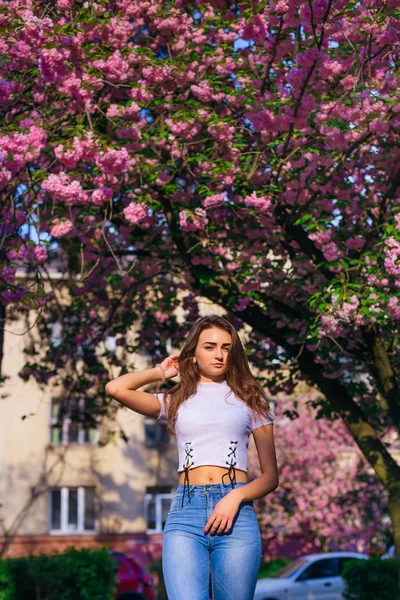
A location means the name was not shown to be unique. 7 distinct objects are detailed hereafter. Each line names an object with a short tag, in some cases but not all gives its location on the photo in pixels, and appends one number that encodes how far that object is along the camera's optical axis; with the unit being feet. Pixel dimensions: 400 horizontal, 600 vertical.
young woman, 13.47
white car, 69.51
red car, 63.93
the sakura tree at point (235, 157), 29.86
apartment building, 104.42
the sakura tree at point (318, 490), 97.96
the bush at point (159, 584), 70.06
